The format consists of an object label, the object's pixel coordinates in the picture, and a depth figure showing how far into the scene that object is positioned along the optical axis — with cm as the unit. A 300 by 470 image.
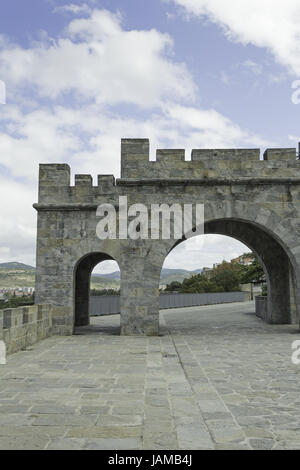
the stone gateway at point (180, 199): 1030
